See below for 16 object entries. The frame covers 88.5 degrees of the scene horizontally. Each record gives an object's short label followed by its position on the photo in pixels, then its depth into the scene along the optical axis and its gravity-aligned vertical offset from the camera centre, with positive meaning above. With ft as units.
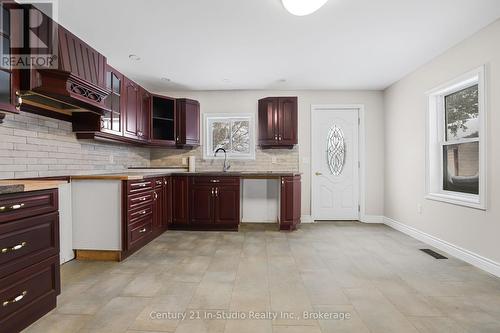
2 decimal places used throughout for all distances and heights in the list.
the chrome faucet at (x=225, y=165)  15.39 +0.16
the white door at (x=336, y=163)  15.64 +0.24
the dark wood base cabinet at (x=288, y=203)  13.44 -1.87
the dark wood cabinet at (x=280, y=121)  14.56 +2.63
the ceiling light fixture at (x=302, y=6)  6.75 +4.33
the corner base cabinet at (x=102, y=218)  9.21 -1.77
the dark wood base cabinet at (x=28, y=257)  4.91 -1.85
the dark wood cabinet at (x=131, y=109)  11.48 +2.78
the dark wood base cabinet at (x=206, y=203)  13.35 -1.83
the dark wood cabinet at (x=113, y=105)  9.99 +2.60
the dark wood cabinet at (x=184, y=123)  14.56 +2.55
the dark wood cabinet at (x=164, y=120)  14.38 +2.76
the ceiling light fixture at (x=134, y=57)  10.80 +4.76
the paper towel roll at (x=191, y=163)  15.49 +0.27
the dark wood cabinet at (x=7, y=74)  5.92 +2.26
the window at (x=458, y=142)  8.79 +0.96
